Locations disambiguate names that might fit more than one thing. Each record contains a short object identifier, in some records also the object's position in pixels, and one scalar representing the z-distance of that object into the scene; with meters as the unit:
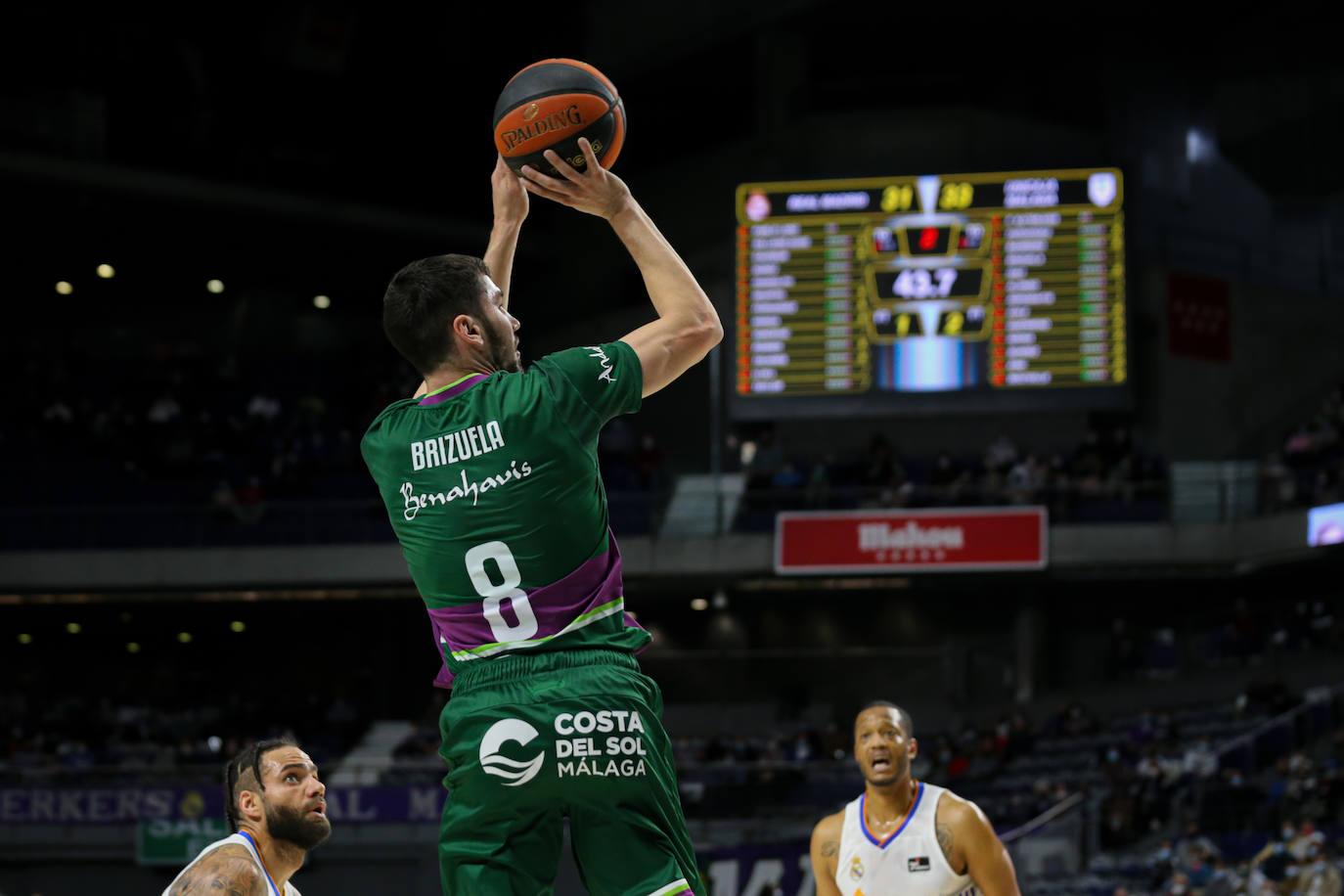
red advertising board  21.27
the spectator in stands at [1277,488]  21.58
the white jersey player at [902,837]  6.21
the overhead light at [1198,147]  27.72
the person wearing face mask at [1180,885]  14.15
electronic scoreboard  20.09
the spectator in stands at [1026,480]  21.92
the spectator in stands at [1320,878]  13.34
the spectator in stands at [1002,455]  23.25
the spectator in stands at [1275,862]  14.09
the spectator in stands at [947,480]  21.83
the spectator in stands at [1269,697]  19.27
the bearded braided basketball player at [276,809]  4.91
